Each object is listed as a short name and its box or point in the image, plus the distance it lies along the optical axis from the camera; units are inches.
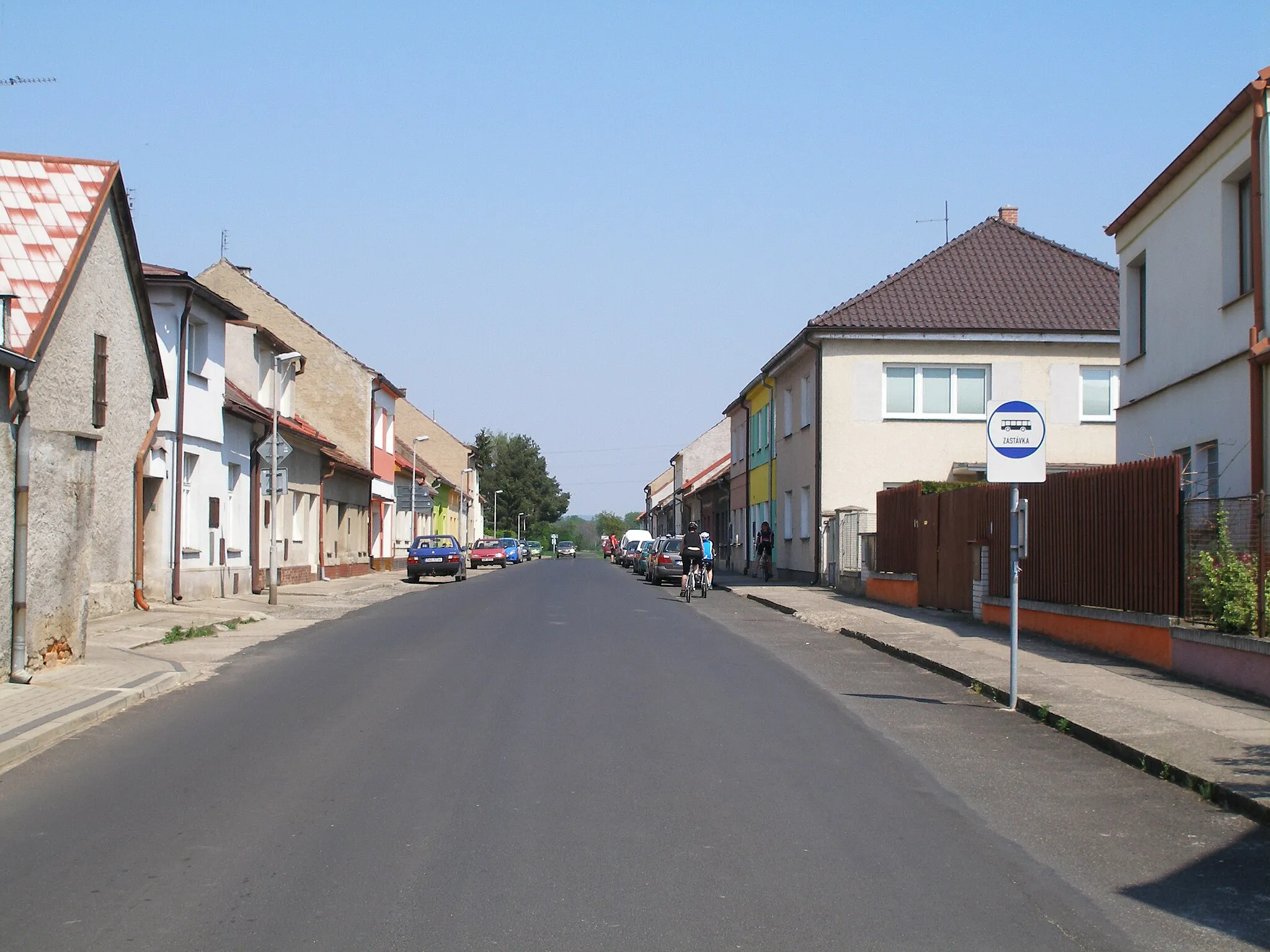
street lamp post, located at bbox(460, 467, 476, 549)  3630.4
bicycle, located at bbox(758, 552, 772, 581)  1547.7
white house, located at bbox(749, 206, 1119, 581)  1262.3
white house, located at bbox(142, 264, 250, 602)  887.1
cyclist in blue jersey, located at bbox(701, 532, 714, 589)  1179.9
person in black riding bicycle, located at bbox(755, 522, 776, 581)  1550.2
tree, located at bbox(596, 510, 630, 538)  7349.4
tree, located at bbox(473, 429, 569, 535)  5674.2
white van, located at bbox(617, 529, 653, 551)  3065.9
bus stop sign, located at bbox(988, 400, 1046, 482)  438.3
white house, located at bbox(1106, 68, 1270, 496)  567.5
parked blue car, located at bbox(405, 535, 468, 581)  1582.2
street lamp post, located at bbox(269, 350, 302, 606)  936.9
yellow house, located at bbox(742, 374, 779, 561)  1651.1
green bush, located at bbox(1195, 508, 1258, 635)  442.0
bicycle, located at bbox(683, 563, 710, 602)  1181.7
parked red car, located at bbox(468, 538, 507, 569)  2578.7
